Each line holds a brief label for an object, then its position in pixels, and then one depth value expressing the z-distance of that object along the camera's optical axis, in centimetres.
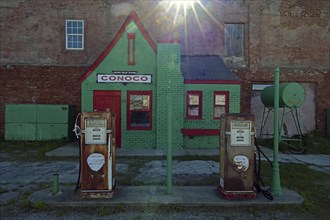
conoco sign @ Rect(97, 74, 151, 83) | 1209
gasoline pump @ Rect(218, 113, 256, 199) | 535
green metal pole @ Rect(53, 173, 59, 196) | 554
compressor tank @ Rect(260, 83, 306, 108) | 1215
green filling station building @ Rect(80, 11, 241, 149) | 1202
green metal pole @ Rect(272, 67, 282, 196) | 567
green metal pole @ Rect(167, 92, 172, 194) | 555
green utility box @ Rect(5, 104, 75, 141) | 1412
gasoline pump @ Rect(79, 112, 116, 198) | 528
